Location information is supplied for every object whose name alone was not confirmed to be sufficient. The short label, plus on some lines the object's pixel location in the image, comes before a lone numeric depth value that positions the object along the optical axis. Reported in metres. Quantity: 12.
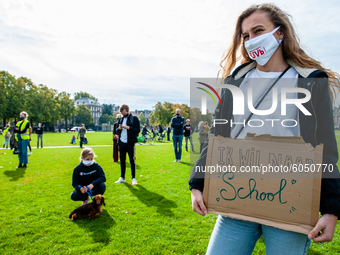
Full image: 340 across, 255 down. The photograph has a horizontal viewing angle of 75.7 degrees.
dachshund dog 4.16
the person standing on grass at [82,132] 18.67
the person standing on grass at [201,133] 12.83
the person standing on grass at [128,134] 6.16
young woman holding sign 1.16
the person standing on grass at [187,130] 12.40
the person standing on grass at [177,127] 9.85
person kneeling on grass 4.66
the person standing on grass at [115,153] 10.29
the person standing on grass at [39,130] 16.14
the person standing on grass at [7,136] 15.15
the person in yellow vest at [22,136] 8.41
